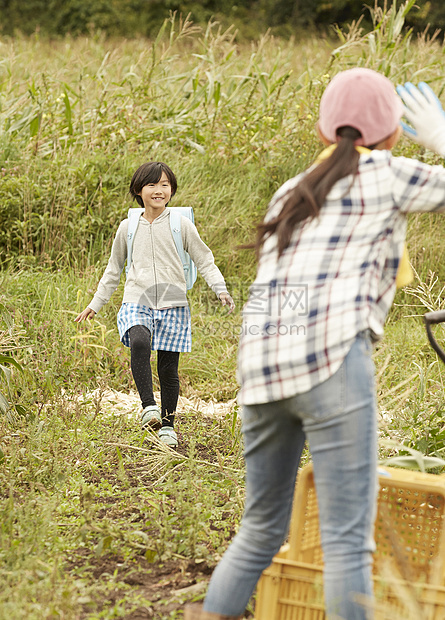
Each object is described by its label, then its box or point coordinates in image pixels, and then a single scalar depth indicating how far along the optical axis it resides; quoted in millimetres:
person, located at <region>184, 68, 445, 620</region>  5429
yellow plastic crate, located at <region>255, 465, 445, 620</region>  6116
